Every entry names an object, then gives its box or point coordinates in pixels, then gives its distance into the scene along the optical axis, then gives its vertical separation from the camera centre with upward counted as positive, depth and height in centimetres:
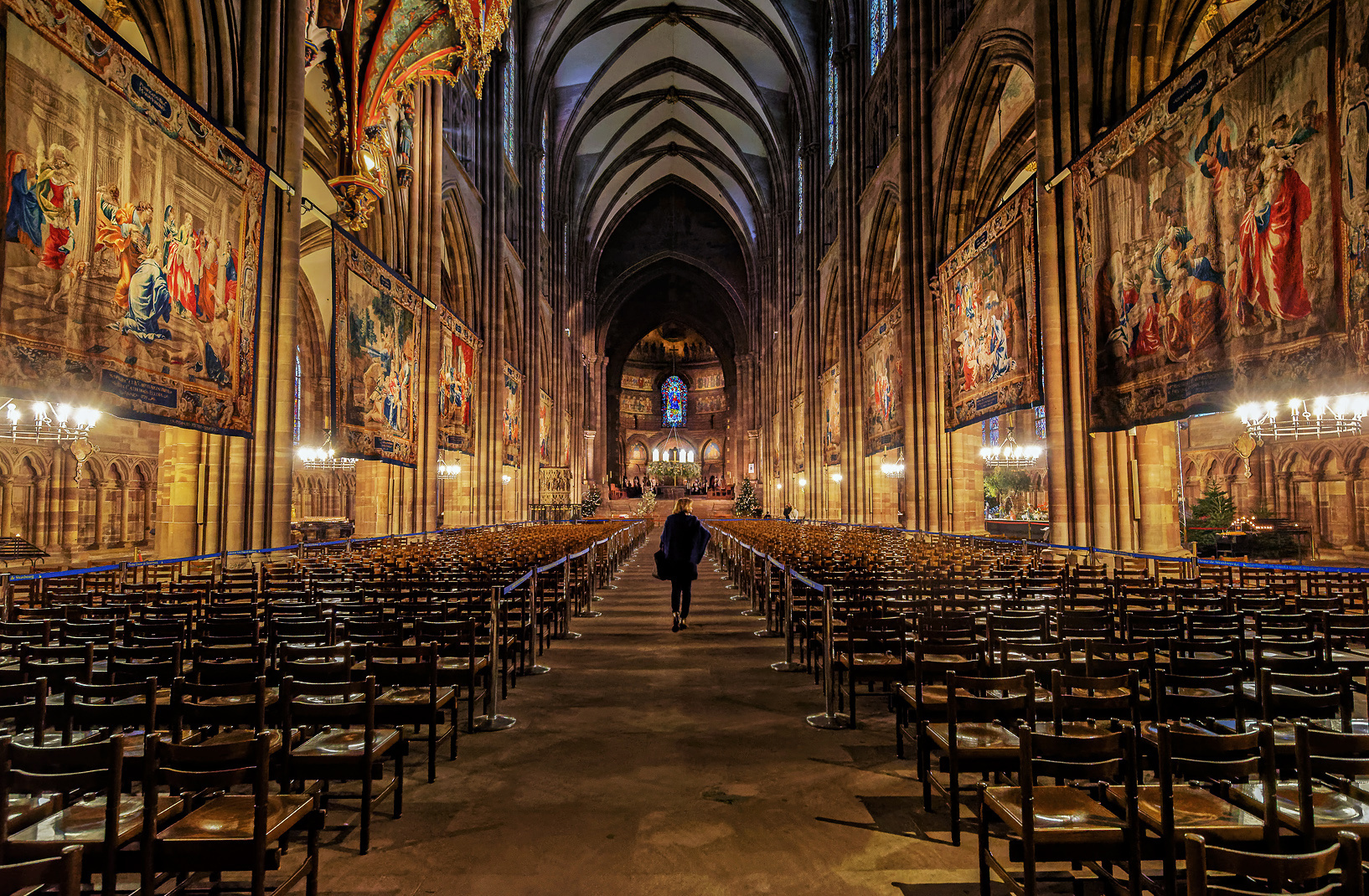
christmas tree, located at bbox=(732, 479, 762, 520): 4672 -25
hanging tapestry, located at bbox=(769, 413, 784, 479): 4803 +377
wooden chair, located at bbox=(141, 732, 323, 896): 264 -124
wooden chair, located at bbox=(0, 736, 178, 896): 250 -103
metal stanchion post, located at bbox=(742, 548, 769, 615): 1233 -152
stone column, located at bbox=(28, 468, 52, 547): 1962 -12
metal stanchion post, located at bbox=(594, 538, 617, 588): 1723 -149
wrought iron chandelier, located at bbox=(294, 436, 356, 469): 2311 +164
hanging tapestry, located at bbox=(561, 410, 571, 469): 4764 +414
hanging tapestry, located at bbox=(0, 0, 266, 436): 865 +366
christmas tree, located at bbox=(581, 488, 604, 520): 4300 -2
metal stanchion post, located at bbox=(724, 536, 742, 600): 1669 -140
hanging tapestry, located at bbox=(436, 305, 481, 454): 2352 +388
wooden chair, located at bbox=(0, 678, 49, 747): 342 -93
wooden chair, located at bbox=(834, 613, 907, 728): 564 -112
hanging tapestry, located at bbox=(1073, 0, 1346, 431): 884 +364
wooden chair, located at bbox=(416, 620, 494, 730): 553 -112
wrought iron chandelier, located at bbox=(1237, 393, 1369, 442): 1005 +155
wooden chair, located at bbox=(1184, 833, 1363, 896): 175 -95
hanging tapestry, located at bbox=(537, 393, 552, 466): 3944 +404
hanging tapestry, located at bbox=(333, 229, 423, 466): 1644 +356
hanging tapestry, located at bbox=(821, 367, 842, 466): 3234 +378
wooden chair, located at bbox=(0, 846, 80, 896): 198 -99
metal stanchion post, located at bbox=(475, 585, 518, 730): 592 -164
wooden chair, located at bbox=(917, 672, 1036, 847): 361 -126
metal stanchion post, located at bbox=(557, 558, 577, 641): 1010 -150
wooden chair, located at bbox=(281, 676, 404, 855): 368 -126
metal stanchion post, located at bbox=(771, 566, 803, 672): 794 -148
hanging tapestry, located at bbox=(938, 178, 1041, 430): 1531 +416
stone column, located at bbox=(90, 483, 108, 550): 2131 -23
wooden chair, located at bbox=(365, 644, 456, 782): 449 -110
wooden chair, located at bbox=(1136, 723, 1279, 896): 256 -108
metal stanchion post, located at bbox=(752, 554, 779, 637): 1019 -161
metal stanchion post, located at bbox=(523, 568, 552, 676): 790 -173
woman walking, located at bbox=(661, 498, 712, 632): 1022 -63
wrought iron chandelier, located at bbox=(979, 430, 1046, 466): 2288 +158
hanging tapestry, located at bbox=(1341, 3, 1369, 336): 812 +364
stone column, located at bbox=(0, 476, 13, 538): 1884 +11
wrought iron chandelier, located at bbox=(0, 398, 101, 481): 1356 +178
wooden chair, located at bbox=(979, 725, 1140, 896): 281 -128
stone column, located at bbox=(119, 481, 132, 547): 2212 -24
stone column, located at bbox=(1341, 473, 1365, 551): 1950 -60
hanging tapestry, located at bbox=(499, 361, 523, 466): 3203 +387
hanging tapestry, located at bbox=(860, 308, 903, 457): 2397 +390
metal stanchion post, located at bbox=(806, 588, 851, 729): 591 -154
